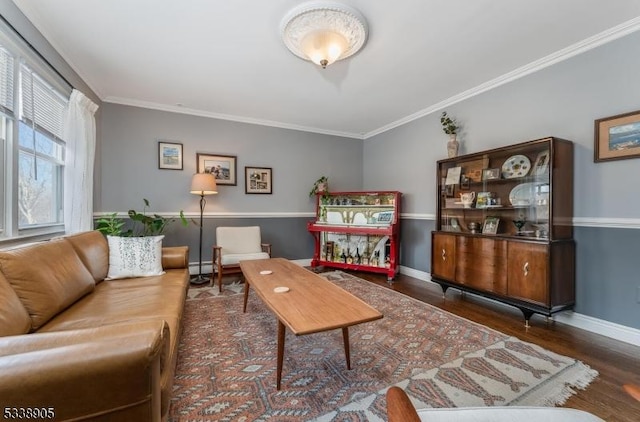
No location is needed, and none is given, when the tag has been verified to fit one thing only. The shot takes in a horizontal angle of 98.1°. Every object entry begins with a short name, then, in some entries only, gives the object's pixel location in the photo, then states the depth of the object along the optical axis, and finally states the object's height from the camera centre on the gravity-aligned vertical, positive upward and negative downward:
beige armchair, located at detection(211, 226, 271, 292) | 3.48 -0.52
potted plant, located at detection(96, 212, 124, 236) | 3.05 -0.19
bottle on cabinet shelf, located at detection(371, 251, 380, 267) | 4.24 -0.74
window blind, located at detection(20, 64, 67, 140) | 2.04 +0.86
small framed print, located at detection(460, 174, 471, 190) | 3.21 +0.35
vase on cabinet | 3.34 +0.78
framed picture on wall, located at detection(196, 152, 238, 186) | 4.12 +0.65
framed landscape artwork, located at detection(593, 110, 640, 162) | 2.12 +0.61
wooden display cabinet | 2.35 -0.14
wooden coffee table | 1.45 -0.57
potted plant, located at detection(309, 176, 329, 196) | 4.77 +0.44
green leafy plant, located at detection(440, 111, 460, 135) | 3.43 +1.10
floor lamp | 3.62 +0.32
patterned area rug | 1.46 -1.01
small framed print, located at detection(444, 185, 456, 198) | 3.35 +0.25
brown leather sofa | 0.77 -0.48
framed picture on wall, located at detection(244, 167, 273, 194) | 4.42 +0.49
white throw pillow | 2.41 -0.43
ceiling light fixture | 1.97 +1.38
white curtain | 2.56 +0.41
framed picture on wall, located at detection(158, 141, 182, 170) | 3.90 +0.77
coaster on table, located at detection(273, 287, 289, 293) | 1.93 -0.56
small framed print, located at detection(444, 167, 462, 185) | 3.27 +0.43
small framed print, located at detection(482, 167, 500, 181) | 2.92 +0.41
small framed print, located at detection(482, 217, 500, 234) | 2.93 -0.14
